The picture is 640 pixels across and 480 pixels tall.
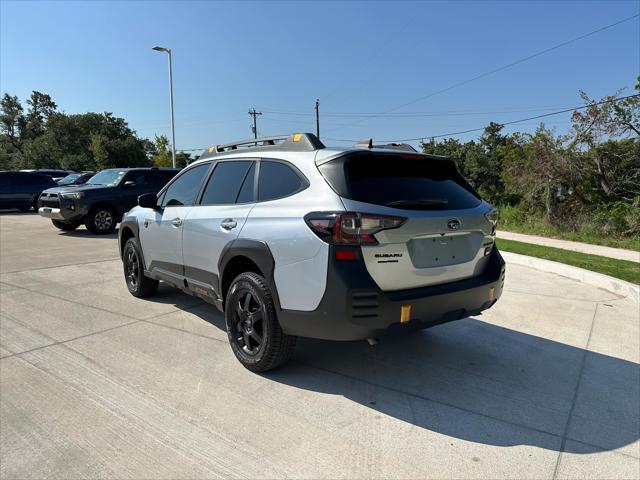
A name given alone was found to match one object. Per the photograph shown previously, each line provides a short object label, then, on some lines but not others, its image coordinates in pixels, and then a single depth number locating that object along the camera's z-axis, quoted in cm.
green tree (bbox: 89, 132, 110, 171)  5141
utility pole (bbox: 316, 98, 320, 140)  4731
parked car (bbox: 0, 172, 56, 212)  1881
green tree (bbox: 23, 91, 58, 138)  6988
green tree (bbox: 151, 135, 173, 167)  4975
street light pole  2727
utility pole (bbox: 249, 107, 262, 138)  5672
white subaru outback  286
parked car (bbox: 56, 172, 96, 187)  1769
